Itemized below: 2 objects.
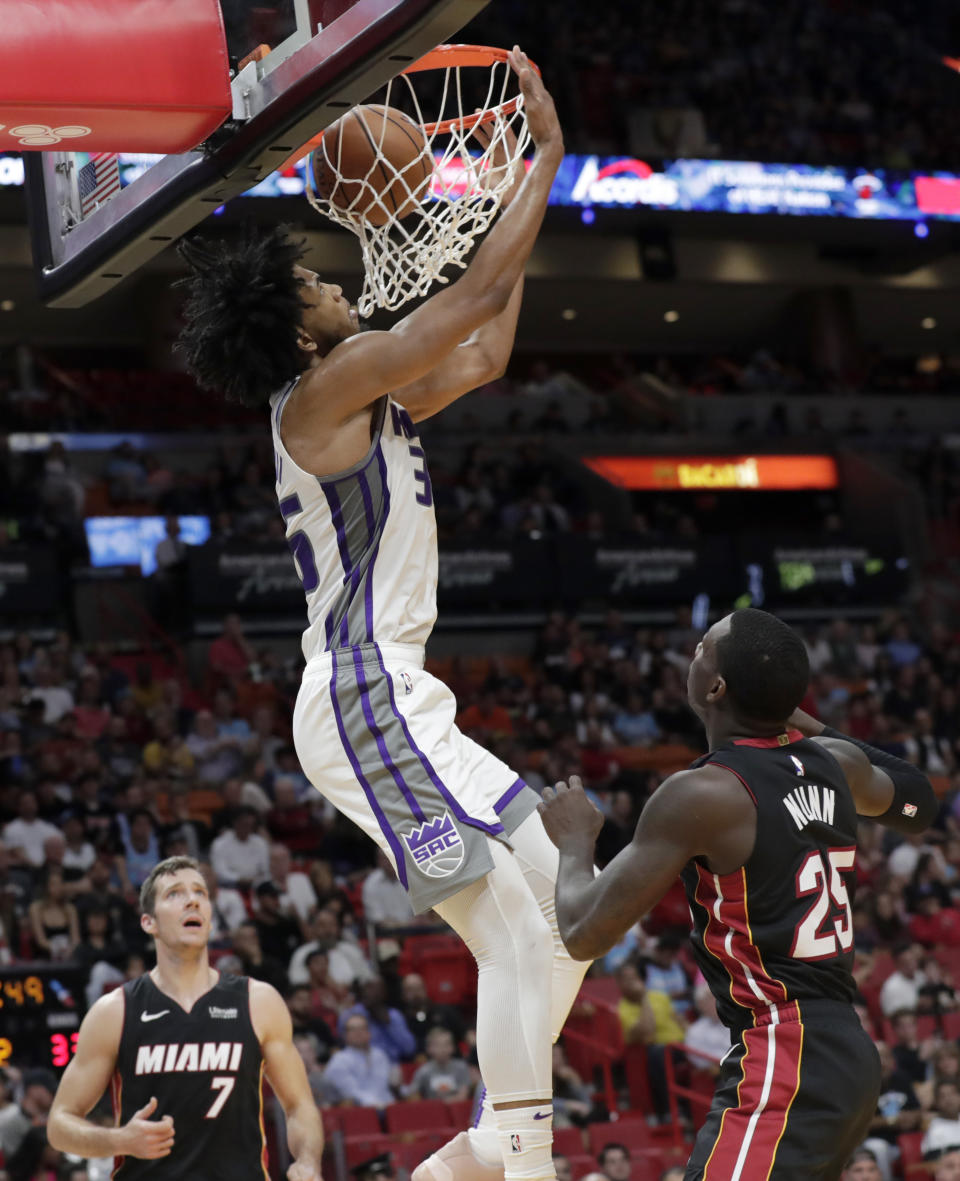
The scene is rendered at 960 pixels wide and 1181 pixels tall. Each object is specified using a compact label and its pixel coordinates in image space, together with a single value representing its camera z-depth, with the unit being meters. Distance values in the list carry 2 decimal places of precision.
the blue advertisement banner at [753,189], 21.03
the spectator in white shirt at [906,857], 13.77
